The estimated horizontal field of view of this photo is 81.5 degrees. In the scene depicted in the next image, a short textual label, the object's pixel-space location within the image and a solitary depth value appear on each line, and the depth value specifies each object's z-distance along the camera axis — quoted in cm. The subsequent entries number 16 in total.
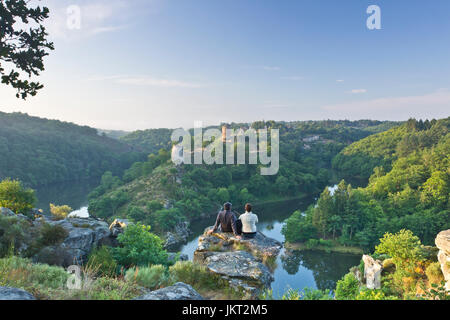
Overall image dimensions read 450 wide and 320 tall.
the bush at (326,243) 4172
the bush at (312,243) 4116
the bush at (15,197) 1572
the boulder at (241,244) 771
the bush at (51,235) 1070
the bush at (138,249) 1123
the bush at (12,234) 948
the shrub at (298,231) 4263
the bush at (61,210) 3006
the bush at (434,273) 1681
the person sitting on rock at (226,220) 855
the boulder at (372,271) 2095
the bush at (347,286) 2023
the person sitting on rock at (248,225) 836
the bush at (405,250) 1959
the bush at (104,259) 945
